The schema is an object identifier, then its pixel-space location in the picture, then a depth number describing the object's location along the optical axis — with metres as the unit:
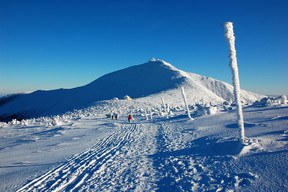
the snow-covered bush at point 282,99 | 21.86
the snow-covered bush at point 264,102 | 22.45
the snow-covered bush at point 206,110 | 21.55
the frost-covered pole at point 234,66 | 8.25
